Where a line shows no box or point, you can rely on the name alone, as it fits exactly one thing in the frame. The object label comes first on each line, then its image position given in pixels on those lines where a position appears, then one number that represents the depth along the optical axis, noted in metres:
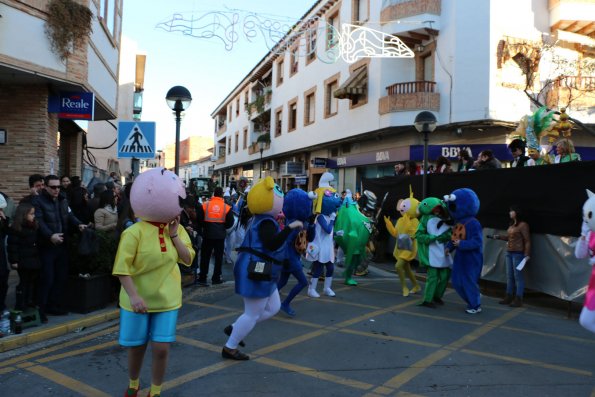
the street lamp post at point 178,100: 9.62
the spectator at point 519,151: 9.14
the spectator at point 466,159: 10.67
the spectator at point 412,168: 12.16
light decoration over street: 16.14
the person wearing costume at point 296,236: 5.55
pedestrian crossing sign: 9.34
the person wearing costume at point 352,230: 8.34
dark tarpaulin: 6.73
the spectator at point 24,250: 5.52
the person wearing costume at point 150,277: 3.40
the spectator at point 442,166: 11.08
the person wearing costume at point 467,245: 6.76
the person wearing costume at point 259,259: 4.57
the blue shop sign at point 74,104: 10.35
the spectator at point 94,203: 8.43
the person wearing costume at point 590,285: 3.68
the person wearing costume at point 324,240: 7.62
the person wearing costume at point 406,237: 7.62
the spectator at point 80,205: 8.46
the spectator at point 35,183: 6.28
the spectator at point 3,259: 5.46
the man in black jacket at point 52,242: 5.78
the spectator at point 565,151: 8.19
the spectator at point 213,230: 8.58
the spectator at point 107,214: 7.16
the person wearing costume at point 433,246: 6.98
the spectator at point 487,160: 9.53
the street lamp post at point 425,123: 10.79
